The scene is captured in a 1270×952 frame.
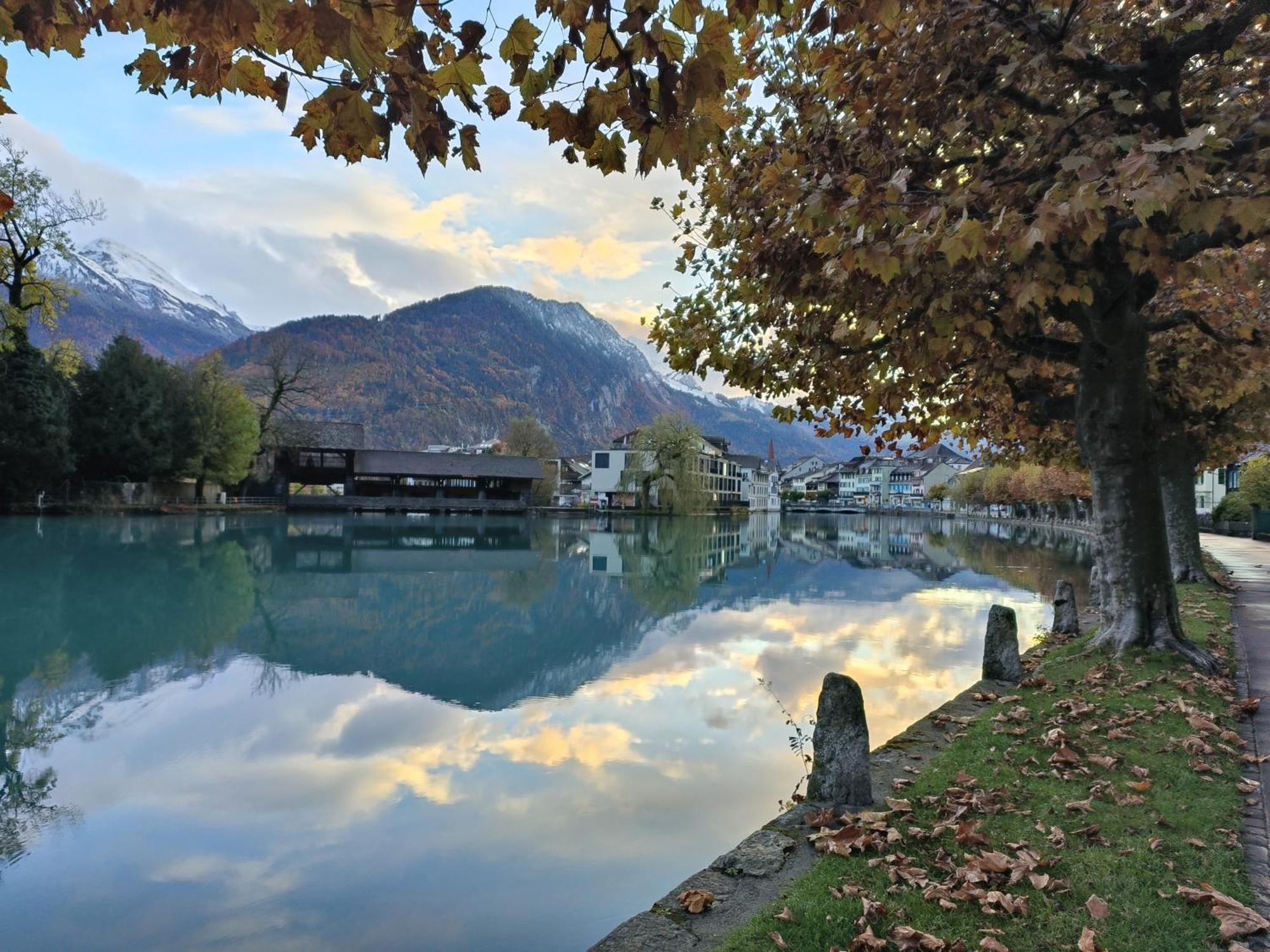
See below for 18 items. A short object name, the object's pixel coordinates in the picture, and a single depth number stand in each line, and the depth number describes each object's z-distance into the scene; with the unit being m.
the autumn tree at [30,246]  26.31
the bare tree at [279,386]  58.06
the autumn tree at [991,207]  4.55
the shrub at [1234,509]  40.62
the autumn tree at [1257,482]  37.22
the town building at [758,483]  111.75
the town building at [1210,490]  54.41
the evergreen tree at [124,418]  43.31
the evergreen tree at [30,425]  35.94
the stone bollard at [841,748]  4.89
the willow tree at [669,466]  67.56
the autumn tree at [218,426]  48.97
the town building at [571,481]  95.12
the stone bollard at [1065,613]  11.60
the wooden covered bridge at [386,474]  62.34
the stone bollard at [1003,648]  8.32
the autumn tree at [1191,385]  8.26
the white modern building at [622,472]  81.95
